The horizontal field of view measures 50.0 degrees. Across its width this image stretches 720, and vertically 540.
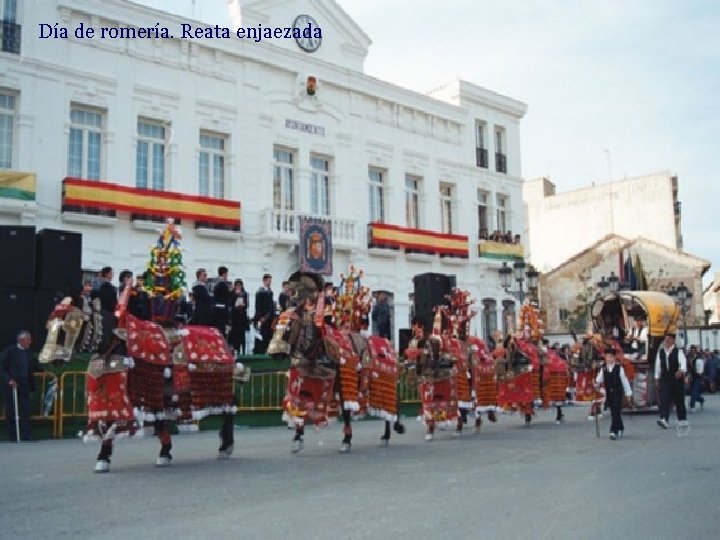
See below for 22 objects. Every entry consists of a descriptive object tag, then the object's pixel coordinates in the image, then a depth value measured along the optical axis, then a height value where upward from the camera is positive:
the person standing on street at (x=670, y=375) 14.63 -0.63
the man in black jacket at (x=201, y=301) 15.08 +0.96
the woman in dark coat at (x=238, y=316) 17.78 +0.75
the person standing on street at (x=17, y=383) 13.29 -0.54
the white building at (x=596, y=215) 54.53 +9.50
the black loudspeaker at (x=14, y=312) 14.33 +0.75
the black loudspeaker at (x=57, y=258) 14.98 +1.82
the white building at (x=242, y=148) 21.97 +6.89
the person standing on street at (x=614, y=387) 13.26 -0.80
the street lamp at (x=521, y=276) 24.03 +2.19
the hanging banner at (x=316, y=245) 26.62 +3.58
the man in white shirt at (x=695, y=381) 21.95 -1.13
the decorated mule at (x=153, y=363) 8.83 -0.16
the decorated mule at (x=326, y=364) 10.91 -0.26
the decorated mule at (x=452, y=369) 13.56 -0.43
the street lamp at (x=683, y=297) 28.60 +1.67
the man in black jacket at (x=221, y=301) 16.77 +1.05
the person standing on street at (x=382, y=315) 19.11 +0.78
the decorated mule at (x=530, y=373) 16.50 -0.64
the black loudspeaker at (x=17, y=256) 14.40 +1.81
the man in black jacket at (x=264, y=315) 18.58 +0.81
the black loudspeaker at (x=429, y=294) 16.30 +1.13
